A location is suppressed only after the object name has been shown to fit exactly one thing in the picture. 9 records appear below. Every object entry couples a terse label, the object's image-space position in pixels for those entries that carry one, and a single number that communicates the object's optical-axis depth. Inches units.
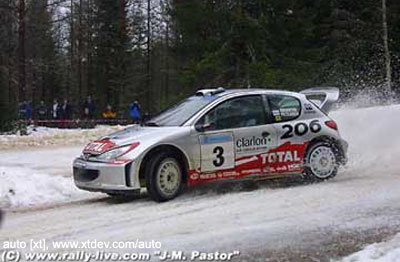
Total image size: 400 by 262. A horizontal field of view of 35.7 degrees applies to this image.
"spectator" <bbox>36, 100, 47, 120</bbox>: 1509.6
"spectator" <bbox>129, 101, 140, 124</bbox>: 1270.9
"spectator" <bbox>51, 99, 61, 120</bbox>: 1418.6
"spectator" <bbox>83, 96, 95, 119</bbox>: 1406.3
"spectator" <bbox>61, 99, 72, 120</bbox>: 1423.5
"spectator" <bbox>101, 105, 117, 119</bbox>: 1464.1
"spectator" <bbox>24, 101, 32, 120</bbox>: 1254.9
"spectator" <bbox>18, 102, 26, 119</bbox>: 1084.8
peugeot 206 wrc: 348.8
